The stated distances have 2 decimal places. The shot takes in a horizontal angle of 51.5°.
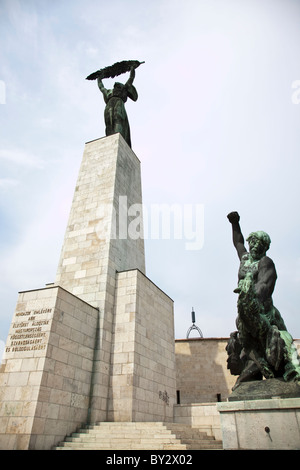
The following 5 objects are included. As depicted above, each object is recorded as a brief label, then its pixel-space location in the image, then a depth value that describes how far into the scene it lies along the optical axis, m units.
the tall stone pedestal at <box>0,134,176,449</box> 7.97
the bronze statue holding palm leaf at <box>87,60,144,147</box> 16.91
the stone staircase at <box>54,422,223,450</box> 7.40
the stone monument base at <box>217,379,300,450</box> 4.21
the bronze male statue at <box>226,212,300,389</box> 4.91
